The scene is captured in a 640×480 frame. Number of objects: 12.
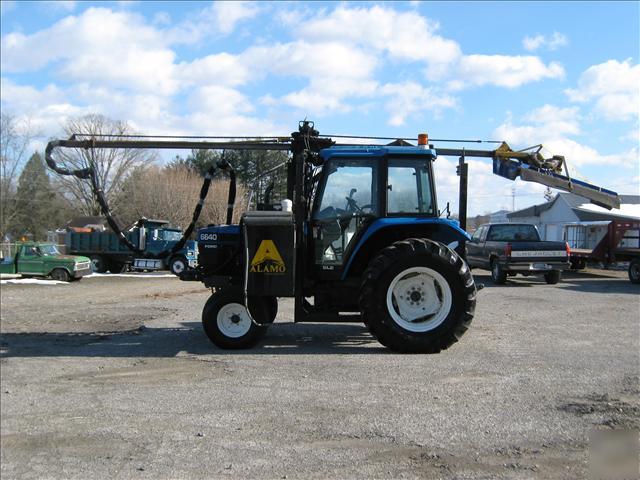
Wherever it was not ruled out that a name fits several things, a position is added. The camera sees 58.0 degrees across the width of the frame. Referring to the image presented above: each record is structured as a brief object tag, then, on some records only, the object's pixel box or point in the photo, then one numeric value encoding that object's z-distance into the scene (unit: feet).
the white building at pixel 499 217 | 159.08
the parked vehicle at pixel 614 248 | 66.59
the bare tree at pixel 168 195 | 137.08
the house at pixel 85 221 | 164.27
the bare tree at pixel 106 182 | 171.69
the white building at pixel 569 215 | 82.83
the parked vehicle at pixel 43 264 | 74.95
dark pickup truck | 58.90
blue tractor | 25.62
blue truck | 94.48
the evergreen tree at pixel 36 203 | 188.03
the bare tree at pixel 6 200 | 173.67
